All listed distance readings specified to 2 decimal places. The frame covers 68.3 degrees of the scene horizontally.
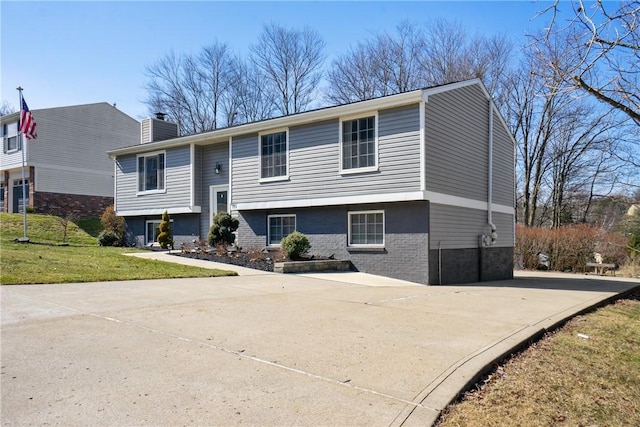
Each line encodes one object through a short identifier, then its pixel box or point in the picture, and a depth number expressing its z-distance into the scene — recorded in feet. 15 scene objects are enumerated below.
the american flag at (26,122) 60.80
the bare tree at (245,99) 125.49
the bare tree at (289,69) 120.16
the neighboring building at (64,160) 90.02
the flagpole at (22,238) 58.39
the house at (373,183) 45.32
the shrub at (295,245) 47.90
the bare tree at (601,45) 16.67
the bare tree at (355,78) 107.76
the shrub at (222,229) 56.59
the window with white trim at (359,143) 47.60
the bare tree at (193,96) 130.93
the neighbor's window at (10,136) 93.20
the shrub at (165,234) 61.26
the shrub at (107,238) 68.95
